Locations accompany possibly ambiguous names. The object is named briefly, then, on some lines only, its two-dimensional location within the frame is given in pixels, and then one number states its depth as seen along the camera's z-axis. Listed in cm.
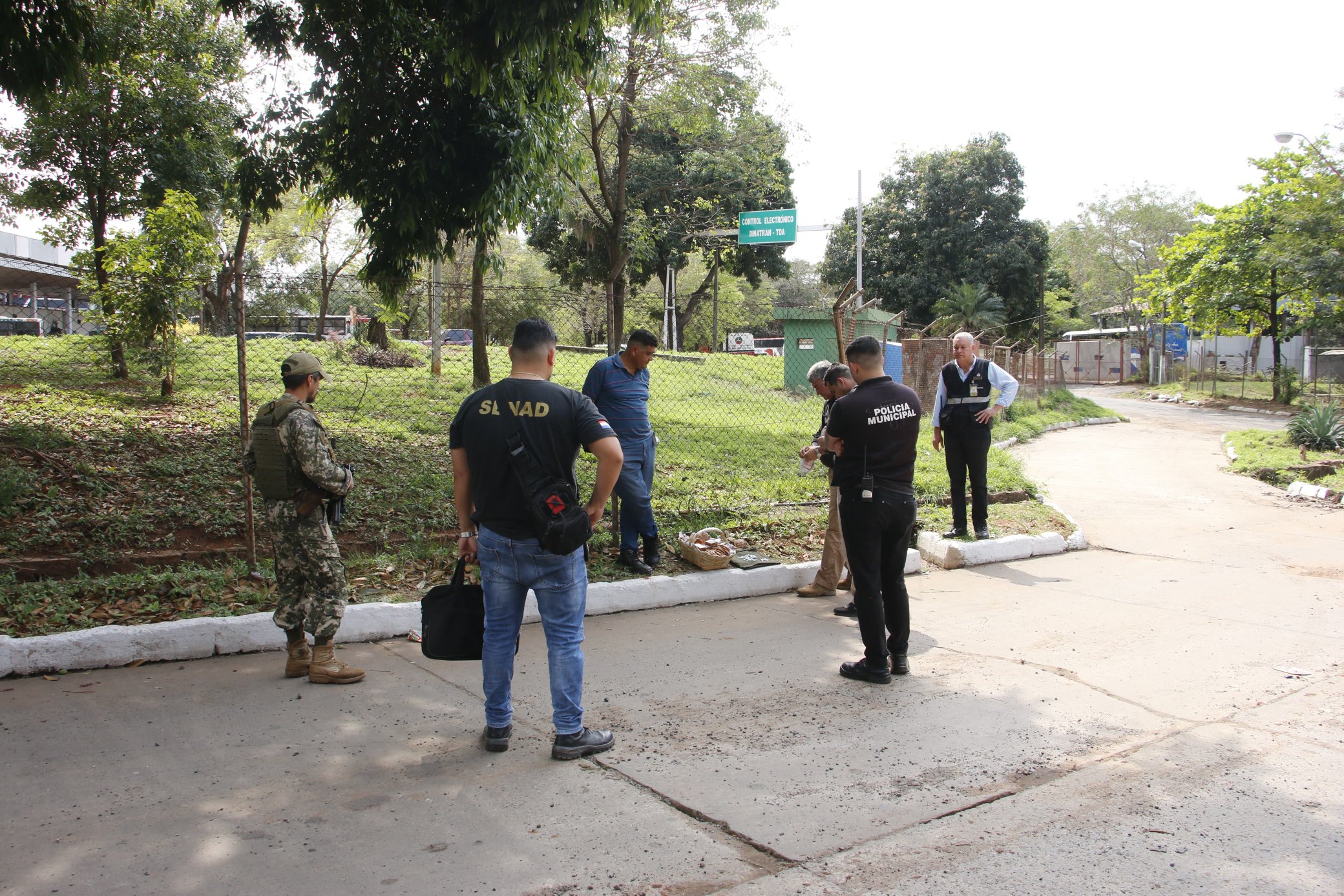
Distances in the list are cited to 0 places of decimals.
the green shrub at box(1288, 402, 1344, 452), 1627
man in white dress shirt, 812
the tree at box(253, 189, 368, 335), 3155
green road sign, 2117
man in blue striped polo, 650
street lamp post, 2298
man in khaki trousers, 599
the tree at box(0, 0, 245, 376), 1145
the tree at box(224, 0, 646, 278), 706
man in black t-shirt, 368
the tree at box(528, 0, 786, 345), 1072
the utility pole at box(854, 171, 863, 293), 2469
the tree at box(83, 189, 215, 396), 957
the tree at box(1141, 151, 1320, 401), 2923
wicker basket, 675
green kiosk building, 2198
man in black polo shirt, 477
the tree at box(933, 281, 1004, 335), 3462
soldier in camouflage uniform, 458
